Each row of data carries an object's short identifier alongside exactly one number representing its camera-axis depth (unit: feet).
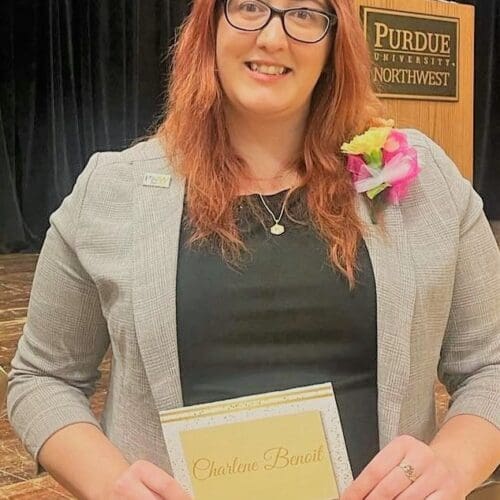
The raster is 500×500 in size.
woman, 3.39
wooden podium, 7.51
